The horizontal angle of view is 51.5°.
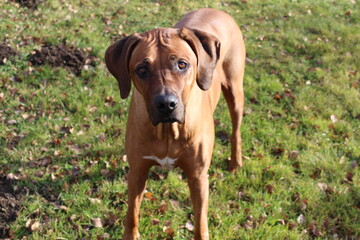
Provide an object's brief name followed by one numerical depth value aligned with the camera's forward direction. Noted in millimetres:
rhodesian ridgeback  2506
